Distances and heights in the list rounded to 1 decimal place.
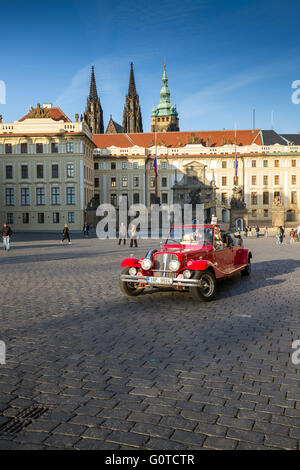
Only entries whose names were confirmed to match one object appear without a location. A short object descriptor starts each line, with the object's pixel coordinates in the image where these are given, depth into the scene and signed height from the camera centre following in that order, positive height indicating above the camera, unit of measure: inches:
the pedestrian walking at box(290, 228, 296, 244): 1203.3 -49.3
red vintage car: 337.1 -38.6
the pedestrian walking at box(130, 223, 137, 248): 920.1 -31.1
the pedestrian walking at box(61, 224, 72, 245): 1063.7 -28.4
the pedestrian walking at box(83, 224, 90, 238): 1497.8 -35.6
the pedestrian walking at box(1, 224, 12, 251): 871.1 -29.0
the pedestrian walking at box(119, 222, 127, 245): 1028.5 -25.6
